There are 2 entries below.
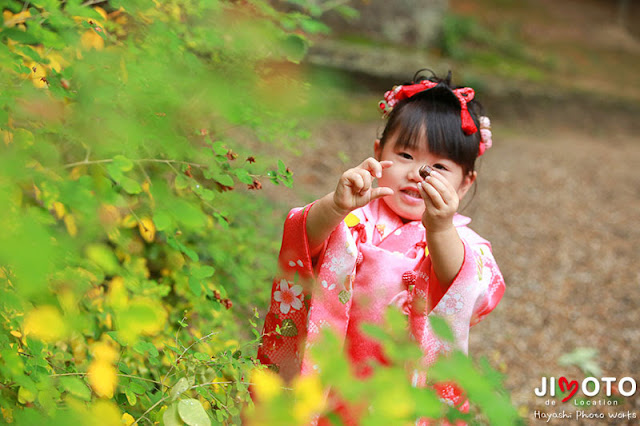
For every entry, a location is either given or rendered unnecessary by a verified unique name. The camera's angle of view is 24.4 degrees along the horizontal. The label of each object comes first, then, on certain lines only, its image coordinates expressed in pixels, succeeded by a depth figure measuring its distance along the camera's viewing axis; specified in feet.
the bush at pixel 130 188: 4.57
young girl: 5.56
